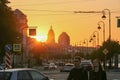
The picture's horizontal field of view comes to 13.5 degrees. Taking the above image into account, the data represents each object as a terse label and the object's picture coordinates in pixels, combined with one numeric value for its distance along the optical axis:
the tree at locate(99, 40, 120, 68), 92.04
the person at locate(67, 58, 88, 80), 18.66
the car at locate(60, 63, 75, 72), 80.54
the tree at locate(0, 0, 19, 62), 61.56
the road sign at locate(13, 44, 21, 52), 48.56
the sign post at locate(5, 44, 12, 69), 37.41
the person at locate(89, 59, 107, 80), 18.91
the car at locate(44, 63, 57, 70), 100.64
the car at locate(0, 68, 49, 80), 21.48
